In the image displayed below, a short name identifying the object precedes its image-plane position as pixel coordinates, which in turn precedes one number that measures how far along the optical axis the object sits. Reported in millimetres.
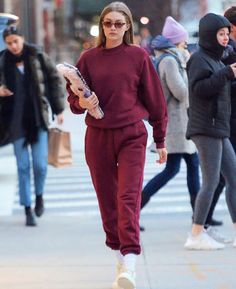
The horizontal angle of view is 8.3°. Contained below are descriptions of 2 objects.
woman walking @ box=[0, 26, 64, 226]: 14306
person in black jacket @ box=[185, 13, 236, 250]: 11729
